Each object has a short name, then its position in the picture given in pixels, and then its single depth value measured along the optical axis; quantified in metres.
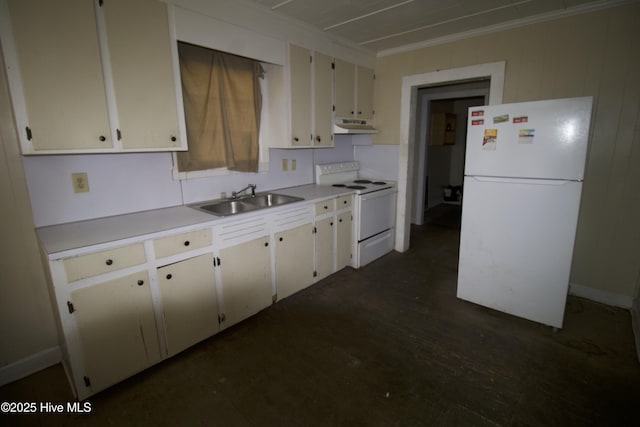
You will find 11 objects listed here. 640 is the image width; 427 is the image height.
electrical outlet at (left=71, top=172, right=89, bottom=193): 2.08
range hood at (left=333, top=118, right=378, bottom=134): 3.47
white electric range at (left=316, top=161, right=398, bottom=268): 3.49
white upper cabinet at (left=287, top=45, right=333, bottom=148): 2.97
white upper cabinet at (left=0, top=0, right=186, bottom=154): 1.61
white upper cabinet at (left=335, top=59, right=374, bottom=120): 3.45
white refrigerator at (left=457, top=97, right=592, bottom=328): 2.17
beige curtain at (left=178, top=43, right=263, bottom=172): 2.46
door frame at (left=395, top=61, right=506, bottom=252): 3.09
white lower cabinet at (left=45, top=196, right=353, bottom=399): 1.69
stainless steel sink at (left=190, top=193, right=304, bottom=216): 2.71
